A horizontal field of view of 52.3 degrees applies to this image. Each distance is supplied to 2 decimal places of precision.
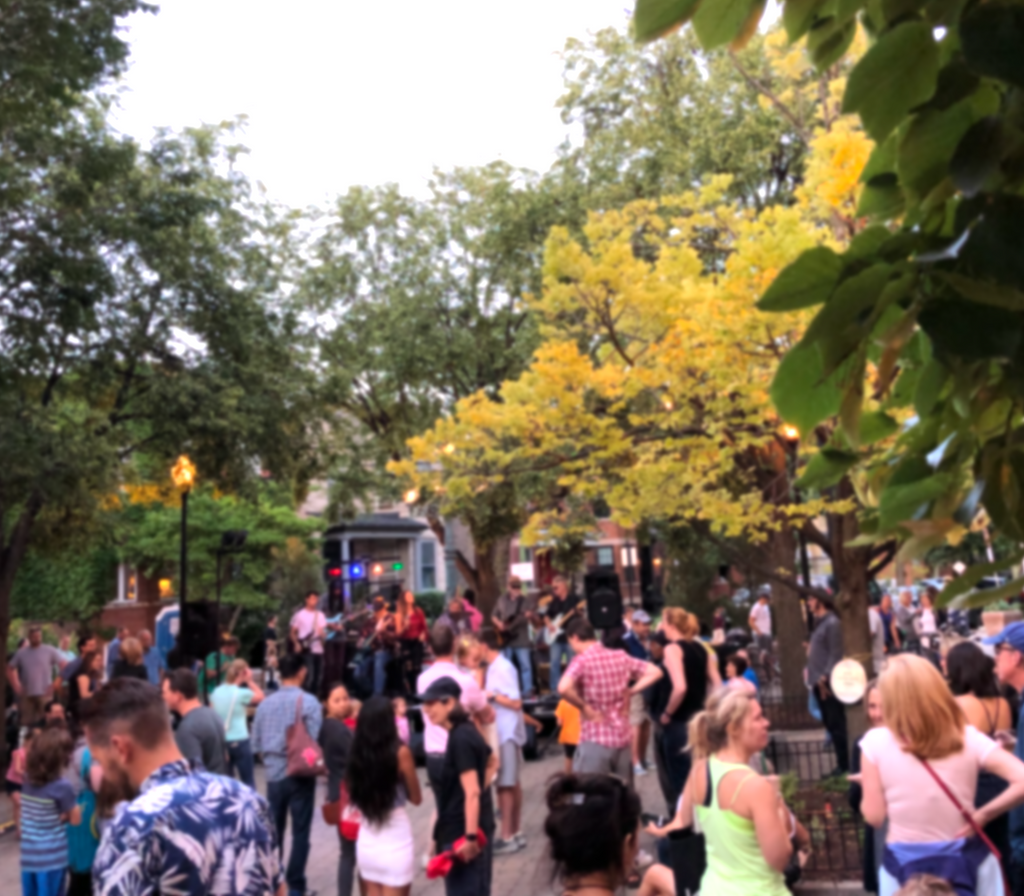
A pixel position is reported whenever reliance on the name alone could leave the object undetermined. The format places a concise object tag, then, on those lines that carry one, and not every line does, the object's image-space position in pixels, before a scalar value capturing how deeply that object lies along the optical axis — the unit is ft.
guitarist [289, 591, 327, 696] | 59.47
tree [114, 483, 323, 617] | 110.73
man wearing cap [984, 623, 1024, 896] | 19.94
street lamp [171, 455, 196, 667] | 49.70
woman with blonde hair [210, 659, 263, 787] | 32.96
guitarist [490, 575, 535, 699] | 53.42
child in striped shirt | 23.63
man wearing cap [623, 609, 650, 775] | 35.42
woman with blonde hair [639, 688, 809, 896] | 12.85
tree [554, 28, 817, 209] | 57.21
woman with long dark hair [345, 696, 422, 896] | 20.07
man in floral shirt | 9.70
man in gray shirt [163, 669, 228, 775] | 25.44
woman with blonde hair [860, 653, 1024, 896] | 13.17
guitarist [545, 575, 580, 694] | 52.37
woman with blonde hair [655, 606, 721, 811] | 27.96
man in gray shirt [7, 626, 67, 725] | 52.90
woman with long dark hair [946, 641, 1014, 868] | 16.97
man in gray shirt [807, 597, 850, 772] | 33.60
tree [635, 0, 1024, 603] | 3.88
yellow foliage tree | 29.07
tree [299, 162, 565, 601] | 92.79
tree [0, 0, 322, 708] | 41.78
